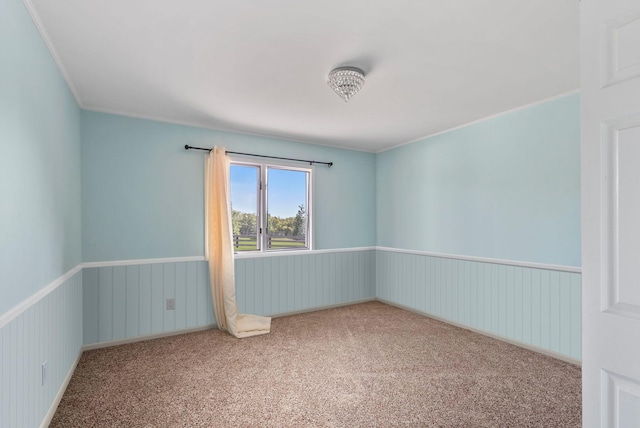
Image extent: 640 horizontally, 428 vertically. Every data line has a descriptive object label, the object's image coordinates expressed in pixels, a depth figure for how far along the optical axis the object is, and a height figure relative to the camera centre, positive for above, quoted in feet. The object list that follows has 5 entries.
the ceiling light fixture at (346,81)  7.61 +3.16
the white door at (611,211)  3.12 -0.01
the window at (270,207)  13.46 +0.24
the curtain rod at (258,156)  12.00 +2.37
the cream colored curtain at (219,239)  11.98 -0.98
